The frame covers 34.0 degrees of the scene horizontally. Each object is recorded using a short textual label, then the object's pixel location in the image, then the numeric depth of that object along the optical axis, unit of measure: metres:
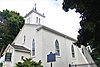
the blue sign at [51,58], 9.81
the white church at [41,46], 21.06
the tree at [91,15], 9.63
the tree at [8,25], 33.56
